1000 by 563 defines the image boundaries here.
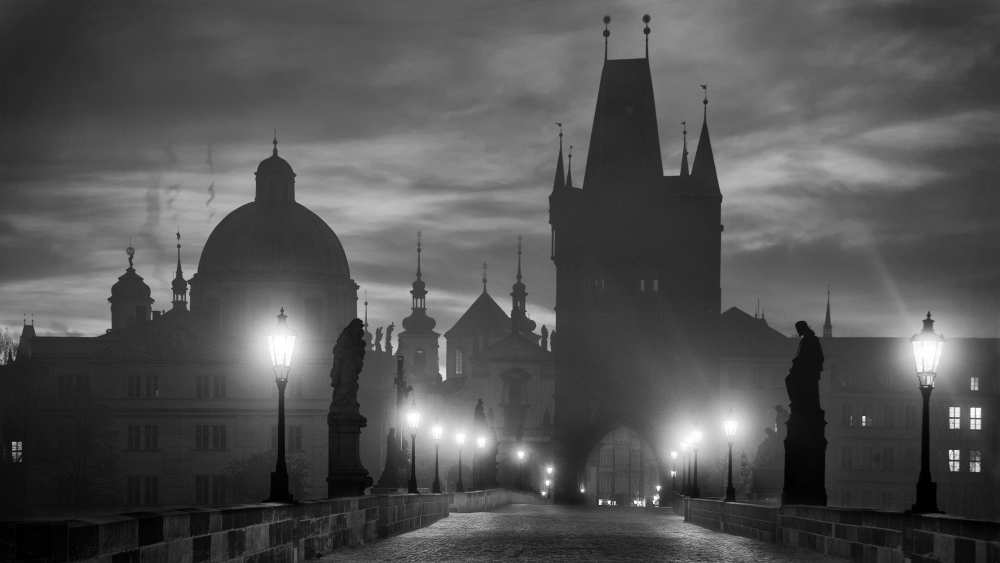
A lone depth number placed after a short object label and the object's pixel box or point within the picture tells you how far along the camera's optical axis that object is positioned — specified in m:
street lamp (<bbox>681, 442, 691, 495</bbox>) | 66.67
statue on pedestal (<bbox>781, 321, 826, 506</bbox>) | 32.44
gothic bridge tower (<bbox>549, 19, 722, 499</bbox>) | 115.12
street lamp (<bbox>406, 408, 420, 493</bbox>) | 51.12
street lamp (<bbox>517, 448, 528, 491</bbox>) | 98.84
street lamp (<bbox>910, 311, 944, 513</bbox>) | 23.86
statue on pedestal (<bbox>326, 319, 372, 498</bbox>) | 32.06
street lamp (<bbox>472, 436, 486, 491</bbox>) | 76.56
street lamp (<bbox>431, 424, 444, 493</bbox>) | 59.00
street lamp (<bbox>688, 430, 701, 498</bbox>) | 55.47
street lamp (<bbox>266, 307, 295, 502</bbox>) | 26.75
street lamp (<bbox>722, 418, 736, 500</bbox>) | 46.88
